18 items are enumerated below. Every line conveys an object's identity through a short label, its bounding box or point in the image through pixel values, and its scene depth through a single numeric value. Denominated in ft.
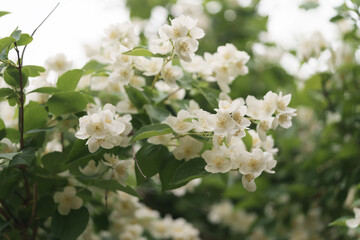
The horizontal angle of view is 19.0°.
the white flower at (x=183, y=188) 4.26
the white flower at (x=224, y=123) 3.42
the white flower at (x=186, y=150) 3.62
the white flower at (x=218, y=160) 3.48
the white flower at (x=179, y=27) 3.53
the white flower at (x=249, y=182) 3.53
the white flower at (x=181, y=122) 3.55
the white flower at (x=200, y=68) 3.89
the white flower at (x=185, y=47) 3.56
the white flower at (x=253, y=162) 3.51
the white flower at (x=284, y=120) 3.56
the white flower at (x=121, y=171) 3.67
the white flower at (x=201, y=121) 3.47
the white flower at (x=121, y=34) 3.84
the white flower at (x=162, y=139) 3.61
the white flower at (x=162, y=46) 3.57
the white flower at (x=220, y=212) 5.74
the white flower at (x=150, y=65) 3.75
